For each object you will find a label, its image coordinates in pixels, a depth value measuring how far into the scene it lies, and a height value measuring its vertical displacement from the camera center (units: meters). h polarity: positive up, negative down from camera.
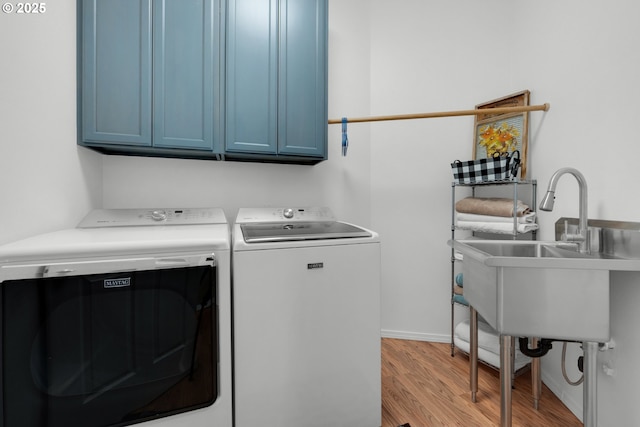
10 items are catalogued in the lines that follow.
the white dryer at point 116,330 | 0.97 -0.46
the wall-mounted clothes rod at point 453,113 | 1.70 +0.61
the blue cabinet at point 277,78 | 1.68 +0.81
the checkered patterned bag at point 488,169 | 1.75 +0.26
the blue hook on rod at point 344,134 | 1.91 +0.51
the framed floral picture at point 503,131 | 1.89 +0.56
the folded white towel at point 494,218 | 1.70 -0.05
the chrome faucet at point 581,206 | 1.15 +0.02
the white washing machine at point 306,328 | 1.23 -0.55
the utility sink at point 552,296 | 1.00 -0.31
